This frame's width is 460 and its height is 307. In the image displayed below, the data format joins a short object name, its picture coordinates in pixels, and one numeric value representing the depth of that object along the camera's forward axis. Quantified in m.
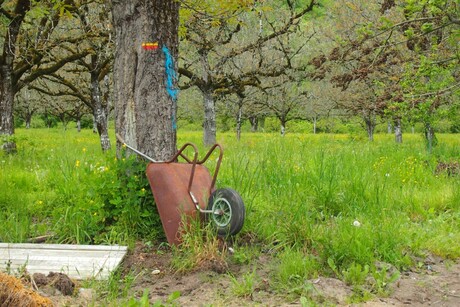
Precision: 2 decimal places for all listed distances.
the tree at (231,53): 15.16
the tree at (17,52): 10.16
